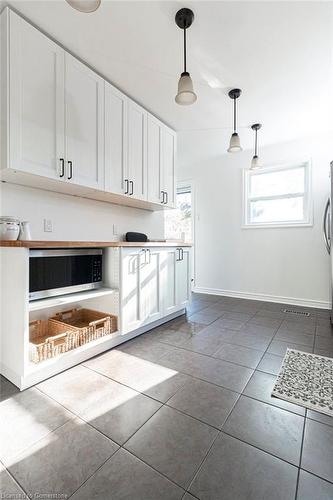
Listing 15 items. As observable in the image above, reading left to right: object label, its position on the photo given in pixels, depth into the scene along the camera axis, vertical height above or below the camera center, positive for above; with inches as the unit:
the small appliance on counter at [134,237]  112.7 +4.1
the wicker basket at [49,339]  62.2 -28.1
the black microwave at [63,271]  63.1 -7.7
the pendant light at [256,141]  118.6 +61.2
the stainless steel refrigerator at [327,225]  121.1 +11.1
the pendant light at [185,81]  64.1 +45.4
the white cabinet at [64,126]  63.4 +40.2
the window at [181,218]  187.6 +23.0
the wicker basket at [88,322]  73.9 -26.9
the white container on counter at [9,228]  64.9 +4.7
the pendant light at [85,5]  45.4 +47.2
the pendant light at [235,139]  96.7 +44.7
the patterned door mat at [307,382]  54.3 -35.7
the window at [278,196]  140.5 +31.4
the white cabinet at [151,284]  84.6 -16.0
